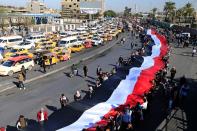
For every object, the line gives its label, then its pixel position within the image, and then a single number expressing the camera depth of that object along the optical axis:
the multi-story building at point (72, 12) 106.92
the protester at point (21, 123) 9.62
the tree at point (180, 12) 77.72
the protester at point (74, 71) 19.43
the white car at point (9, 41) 32.97
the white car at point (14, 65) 19.52
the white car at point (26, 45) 30.81
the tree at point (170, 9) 83.92
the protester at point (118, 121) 9.14
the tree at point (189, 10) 72.18
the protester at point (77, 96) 12.81
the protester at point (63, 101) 12.10
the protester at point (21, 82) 16.22
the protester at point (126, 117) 9.44
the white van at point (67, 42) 31.58
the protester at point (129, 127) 9.14
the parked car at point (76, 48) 30.81
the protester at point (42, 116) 9.81
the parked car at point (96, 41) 36.52
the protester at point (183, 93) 11.90
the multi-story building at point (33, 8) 112.26
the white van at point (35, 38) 35.42
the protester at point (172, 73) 15.66
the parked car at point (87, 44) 34.83
